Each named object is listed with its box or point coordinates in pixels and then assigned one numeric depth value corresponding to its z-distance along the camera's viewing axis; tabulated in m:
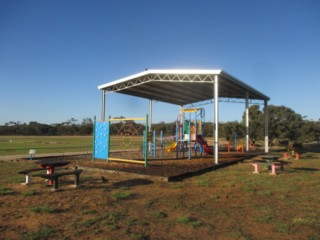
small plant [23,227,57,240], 4.25
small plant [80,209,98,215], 5.57
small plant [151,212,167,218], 5.38
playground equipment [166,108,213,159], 16.81
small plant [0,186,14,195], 7.35
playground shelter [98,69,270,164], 14.56
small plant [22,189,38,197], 7.19
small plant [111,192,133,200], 6.95
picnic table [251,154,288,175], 11.04
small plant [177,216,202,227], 4.88
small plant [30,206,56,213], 5.70
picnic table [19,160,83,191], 7.74
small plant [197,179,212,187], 8.74
